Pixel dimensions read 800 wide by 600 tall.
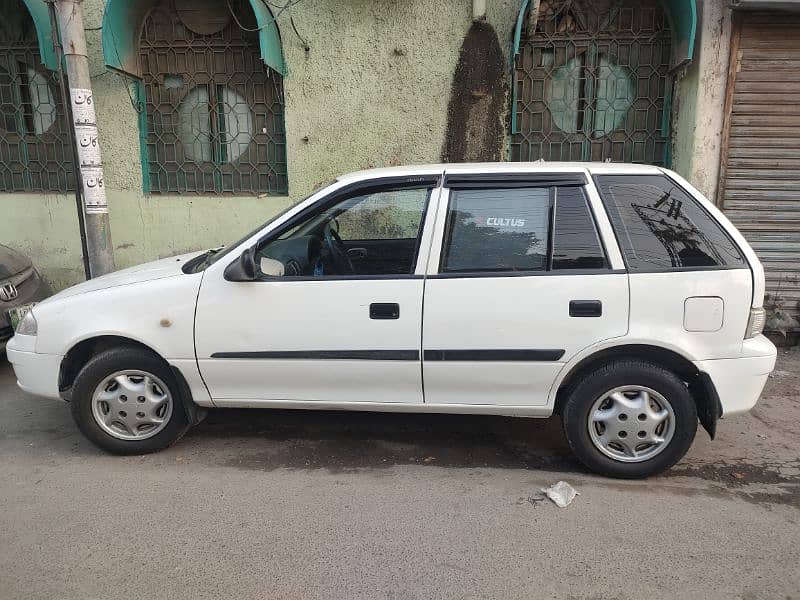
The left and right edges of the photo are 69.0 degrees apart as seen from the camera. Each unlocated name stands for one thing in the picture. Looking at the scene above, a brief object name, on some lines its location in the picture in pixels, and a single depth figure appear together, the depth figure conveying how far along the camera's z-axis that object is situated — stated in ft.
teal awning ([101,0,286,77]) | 19.54
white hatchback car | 10.33
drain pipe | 20.06
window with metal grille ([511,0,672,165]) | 20.77
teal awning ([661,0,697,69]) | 18.43
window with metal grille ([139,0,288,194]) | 21.89
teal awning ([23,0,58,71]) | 19.63
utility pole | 16.81
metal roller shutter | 19.30
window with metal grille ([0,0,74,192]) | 22.50
